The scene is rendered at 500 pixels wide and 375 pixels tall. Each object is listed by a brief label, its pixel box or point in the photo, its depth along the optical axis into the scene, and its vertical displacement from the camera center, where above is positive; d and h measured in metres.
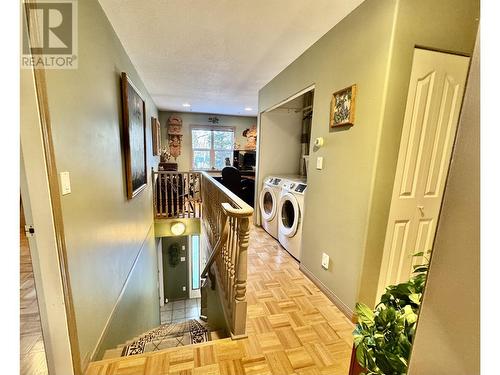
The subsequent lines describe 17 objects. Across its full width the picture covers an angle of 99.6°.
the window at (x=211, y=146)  6.55 +0.18
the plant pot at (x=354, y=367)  0.90 -0.90
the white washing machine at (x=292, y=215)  2.55 -0.79
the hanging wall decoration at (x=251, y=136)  6.76 +0.54
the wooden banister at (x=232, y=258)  1.39 -0.82
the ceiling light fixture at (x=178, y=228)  4.30 -1.56
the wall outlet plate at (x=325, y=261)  1.95 -0.97
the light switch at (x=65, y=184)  1.11 -0.20
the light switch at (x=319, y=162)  2.04 -0.06
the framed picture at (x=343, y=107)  1.63 +0.40
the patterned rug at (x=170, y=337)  1.82 -1.87
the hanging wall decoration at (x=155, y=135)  4.57 +0.33
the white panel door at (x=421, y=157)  1.47 +0.02
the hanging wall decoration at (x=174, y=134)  6.16 +0.46
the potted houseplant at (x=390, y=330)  0.64 -0.56
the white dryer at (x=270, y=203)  3.21 -0.79
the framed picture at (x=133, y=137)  2.17 +0.13
